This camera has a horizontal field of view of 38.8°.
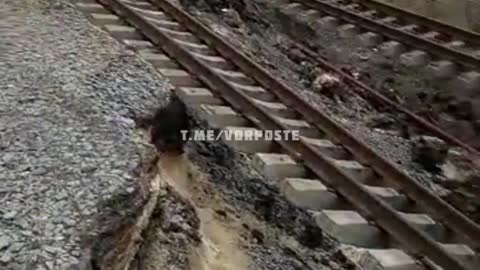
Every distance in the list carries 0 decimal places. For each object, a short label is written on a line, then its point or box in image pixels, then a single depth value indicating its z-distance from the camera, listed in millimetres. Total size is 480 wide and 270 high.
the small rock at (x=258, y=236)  4668
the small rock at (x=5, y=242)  2976
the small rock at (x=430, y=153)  6434
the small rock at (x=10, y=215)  3156
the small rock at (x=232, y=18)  8133
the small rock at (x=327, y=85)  7344
